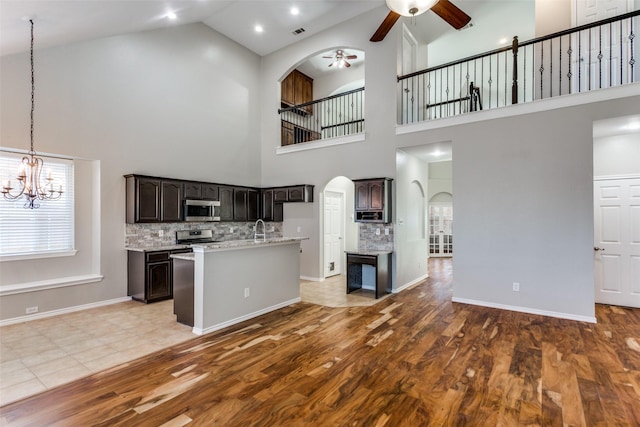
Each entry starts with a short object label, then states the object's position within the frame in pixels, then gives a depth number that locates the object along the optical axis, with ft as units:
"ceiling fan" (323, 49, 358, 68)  24.70
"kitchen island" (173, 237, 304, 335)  12.61
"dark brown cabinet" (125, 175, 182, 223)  17.57
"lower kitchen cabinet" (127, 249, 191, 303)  17.07
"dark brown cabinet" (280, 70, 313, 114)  28.70
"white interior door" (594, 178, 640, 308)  15.83
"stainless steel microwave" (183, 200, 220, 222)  20.17
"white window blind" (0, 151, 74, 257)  14.28
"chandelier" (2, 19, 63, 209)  13.83
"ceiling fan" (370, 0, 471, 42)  11.50
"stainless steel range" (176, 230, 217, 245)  20.18
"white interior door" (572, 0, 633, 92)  15.56
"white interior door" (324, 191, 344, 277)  24.11
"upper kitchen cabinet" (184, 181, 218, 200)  20.29
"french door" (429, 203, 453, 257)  36.14
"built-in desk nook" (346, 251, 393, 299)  18.29
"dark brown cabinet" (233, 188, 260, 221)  23.83
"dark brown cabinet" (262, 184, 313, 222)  23.27
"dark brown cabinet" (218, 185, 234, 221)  22.70
